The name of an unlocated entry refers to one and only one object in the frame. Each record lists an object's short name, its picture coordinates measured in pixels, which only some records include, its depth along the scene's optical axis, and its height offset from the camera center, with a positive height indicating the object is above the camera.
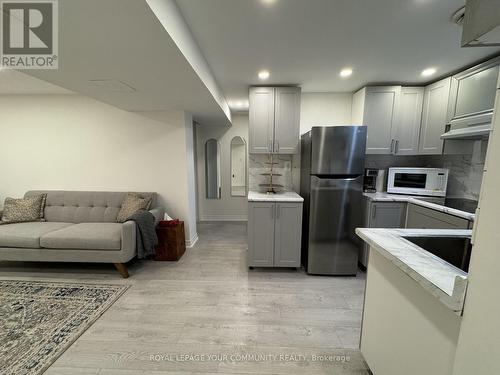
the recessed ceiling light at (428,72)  2.32 +1.11
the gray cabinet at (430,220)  1.89 -0.52
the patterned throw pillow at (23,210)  2.85 -0.71
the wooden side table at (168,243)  2.89 -1.13
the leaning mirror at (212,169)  4.76 -0.12
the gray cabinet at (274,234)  2.60 -0.87
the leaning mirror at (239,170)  4.82 -0.13
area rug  1.49 -1.40
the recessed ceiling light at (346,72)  2.36 +1.10
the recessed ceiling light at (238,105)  3.65 +1.12
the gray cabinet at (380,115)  2.74 +0.70
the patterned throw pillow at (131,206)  2.93 -0.62
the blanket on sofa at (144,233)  2.55 -0.90
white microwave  2.50 -0.16
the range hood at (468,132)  1.94 +0.37
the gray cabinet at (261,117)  2.81 +0.65
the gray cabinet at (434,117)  2.46 +0.65
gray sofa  2.44 -0.98
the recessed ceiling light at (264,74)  2.41 +1.09
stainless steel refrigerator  2.42 -0.37
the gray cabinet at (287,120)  2.81 +0.62
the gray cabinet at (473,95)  1.94 +0.76
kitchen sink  1.25 -0.49
